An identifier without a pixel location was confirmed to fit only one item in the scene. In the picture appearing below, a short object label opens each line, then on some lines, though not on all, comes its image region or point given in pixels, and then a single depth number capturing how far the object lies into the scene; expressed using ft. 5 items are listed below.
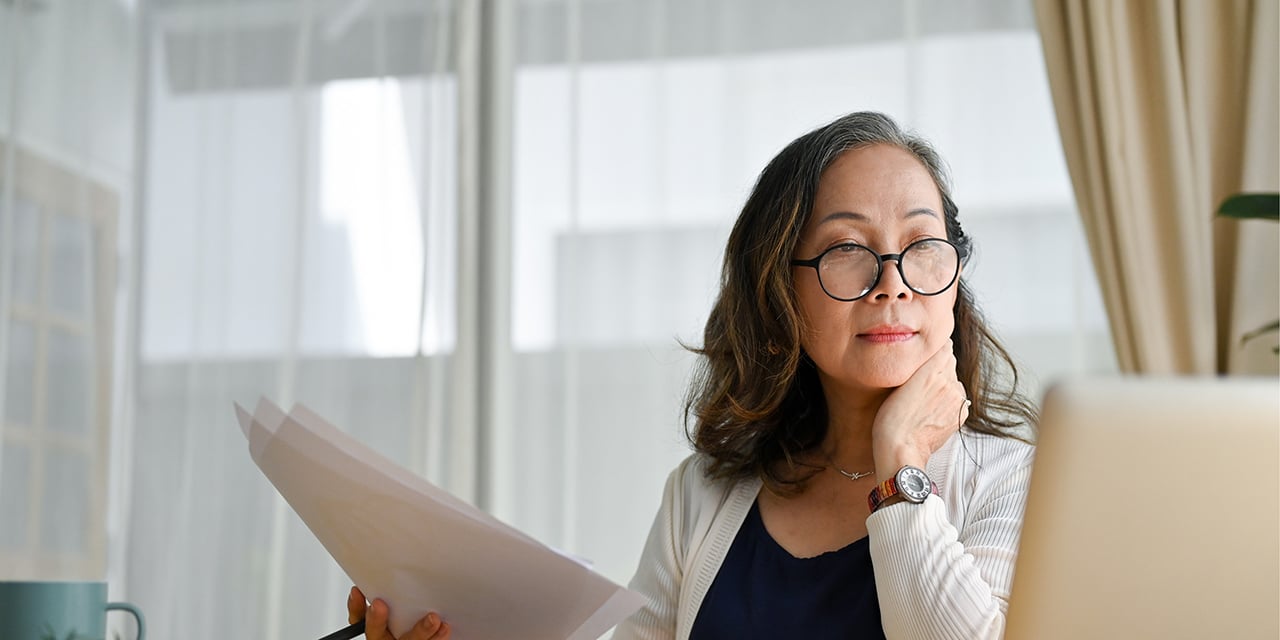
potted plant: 6.06
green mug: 3.55
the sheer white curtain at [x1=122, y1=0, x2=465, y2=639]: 9.51
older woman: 4.21
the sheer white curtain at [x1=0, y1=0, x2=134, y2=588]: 9.69
